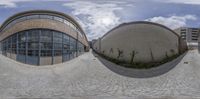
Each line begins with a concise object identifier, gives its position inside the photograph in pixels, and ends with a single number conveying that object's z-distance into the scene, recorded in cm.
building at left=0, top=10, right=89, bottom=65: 1724
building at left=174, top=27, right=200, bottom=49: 4764
